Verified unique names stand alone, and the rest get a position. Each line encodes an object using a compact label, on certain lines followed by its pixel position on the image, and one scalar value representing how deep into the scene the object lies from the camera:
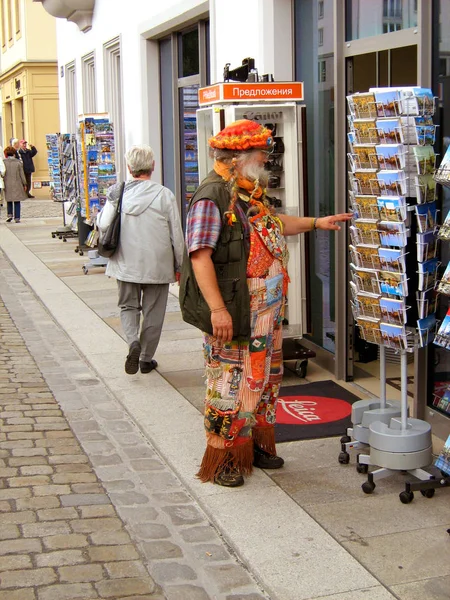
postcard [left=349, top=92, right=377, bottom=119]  4.66
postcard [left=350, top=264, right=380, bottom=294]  4.82
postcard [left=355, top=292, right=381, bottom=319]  4.84
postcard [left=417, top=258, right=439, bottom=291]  4.70
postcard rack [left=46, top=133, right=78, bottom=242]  16.34
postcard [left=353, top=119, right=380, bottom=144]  4.69
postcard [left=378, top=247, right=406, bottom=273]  4.68
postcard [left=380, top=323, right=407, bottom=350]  4.78
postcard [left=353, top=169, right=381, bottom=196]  4.71
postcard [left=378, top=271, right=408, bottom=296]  4.70
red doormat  5.91
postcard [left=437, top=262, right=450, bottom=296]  4.46
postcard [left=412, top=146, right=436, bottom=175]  4.60
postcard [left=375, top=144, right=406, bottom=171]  4.60
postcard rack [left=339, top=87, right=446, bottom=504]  4.61
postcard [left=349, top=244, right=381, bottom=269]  4.78
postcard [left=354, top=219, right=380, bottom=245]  4.74
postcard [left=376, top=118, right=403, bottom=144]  4.58
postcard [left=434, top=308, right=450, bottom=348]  4.46
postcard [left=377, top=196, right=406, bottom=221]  4.61
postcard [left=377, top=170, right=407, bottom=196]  4.60
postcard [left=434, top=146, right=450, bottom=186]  4.37
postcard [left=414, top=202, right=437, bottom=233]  4.65
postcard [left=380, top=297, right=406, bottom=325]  4.74
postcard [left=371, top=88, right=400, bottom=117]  4.57
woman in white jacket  7.12
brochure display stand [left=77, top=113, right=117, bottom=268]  13.44
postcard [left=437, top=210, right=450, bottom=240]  4.41
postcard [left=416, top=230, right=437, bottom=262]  4.65
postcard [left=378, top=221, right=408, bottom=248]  4.63
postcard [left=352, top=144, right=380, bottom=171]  4.70
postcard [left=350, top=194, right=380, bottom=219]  4.73
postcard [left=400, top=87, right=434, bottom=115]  4.54
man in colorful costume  4.75
